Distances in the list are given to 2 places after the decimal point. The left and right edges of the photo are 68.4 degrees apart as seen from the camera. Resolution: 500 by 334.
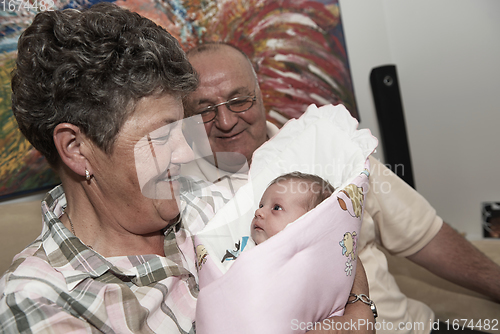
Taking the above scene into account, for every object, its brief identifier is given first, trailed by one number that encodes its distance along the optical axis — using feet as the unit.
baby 3.62
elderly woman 2.89
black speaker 7.91
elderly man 4.60
